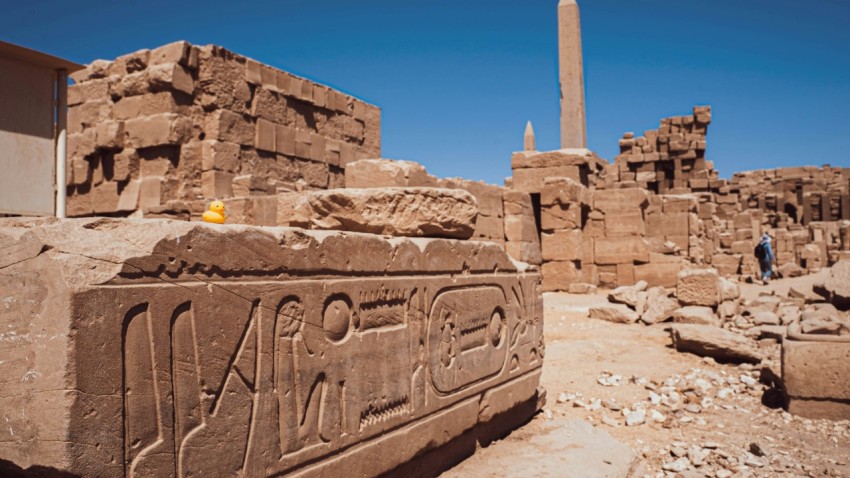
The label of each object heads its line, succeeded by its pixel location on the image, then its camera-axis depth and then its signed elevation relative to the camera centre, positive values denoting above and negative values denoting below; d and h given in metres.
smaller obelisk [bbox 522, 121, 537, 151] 20.94 +3.59
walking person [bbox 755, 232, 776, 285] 14.51 -0.20
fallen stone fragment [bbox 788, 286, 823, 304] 9.66 -0.76
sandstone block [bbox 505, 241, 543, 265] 11.07 -0.06
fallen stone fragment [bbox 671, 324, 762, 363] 6.43 -1.01
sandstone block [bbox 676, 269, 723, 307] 8.55 -0.56
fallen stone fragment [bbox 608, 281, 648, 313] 8.98 -0.70
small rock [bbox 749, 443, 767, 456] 4.32 -1.40
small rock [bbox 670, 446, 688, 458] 4.33 -1.41
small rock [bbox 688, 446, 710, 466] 4.21 -1.41
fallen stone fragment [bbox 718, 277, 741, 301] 8.92 -0.63
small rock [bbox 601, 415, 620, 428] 4.95 -1.38
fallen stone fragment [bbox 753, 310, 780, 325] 7.82 -0.90
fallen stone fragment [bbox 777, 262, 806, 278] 15.52 -0.59
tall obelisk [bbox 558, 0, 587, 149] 15.84 +4.37
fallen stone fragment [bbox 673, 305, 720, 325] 7.70 -0.86
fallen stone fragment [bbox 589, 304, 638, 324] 8.38 -0.90
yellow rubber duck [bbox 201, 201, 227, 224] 4.26 +0.25
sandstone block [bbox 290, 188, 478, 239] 3.51 +0.21
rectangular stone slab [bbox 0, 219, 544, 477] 1.74 -0.35
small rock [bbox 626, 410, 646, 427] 4.96 -1.36
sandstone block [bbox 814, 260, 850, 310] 8.88 -0.59
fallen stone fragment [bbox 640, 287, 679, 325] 8.30 -0.82
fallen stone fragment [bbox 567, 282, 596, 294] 11.16 -0.73
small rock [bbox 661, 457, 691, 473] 4.11 -1.44
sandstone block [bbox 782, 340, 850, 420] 4.99 -1.06
